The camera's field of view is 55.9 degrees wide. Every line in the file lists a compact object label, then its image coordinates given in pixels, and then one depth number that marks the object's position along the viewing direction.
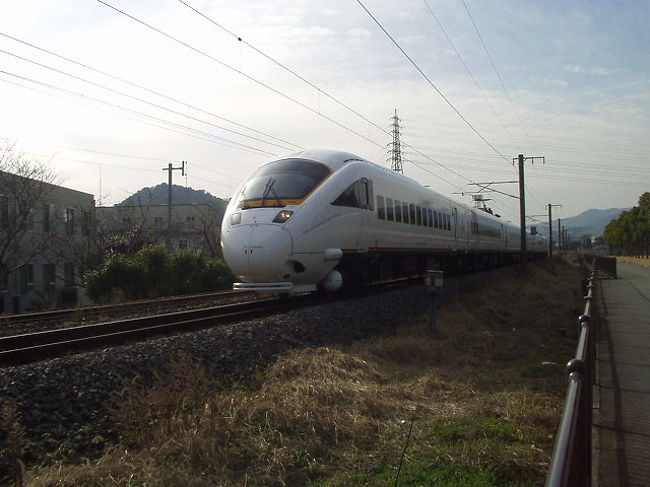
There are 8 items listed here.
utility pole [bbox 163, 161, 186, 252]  38.61
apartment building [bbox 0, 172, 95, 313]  28.70
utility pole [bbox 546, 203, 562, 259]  76.84
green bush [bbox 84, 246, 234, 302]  19.98
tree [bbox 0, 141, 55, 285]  27.88
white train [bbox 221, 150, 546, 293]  11.02
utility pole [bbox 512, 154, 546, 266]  37.88
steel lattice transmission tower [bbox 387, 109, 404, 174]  49.03
